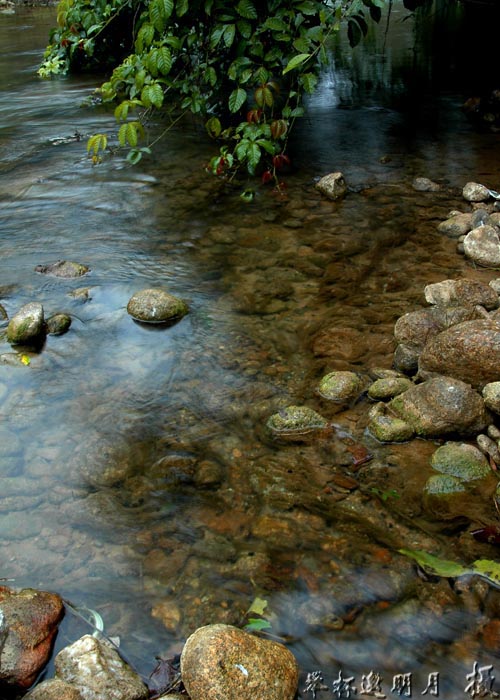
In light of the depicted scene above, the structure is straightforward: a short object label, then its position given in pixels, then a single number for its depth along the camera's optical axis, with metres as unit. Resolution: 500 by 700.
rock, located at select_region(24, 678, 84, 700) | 1.87
